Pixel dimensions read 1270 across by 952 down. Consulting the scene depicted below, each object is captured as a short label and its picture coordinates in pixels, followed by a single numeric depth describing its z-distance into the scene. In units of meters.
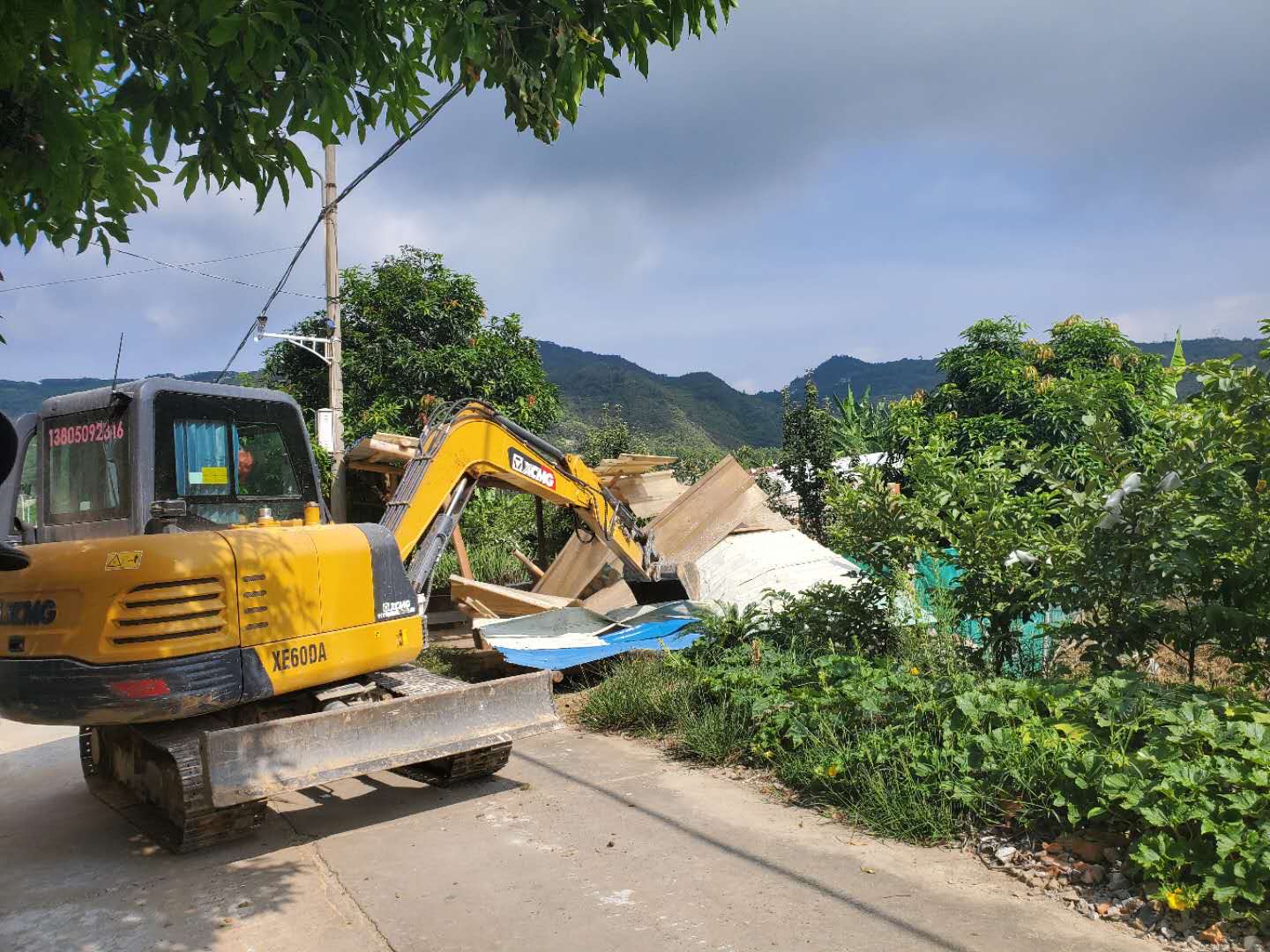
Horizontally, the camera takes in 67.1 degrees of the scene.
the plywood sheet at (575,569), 12.12
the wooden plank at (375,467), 10.33
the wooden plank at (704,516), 11.62
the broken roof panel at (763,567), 9.96
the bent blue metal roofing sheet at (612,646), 8.67
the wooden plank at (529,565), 14.09
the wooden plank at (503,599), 10.85
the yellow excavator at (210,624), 4.97
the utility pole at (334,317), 14.80
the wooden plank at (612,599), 11.29
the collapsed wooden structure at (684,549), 10.12
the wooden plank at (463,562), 12.07
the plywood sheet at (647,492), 13.00
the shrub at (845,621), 6.95
